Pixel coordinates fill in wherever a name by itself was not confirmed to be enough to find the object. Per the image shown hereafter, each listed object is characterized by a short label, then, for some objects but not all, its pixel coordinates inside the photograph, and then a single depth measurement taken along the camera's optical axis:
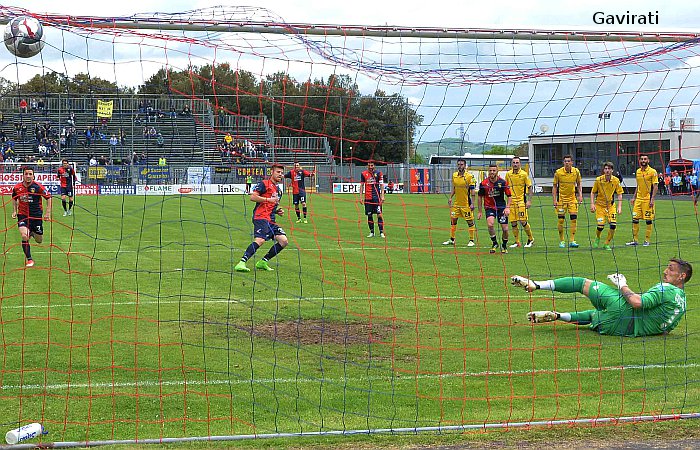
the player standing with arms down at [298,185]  27.26
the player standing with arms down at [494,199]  18.97
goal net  7.05
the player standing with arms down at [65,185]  30.50
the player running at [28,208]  15.80
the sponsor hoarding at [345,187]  38.89
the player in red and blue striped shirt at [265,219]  15.32
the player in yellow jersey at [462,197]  20.16
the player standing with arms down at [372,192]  22.53
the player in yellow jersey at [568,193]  19.67
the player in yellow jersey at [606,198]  19.66
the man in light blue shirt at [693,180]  21.17
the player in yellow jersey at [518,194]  19.27
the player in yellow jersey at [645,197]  20.09
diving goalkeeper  9.29
